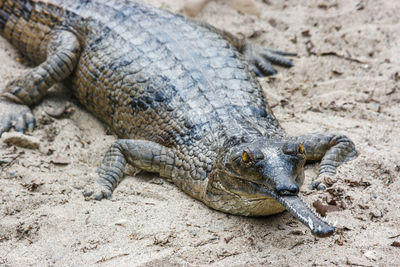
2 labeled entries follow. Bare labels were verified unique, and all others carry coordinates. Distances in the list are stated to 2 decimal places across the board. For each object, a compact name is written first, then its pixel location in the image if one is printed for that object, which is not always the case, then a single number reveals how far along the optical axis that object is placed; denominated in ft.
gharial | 21.07
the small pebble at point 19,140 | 28.28
